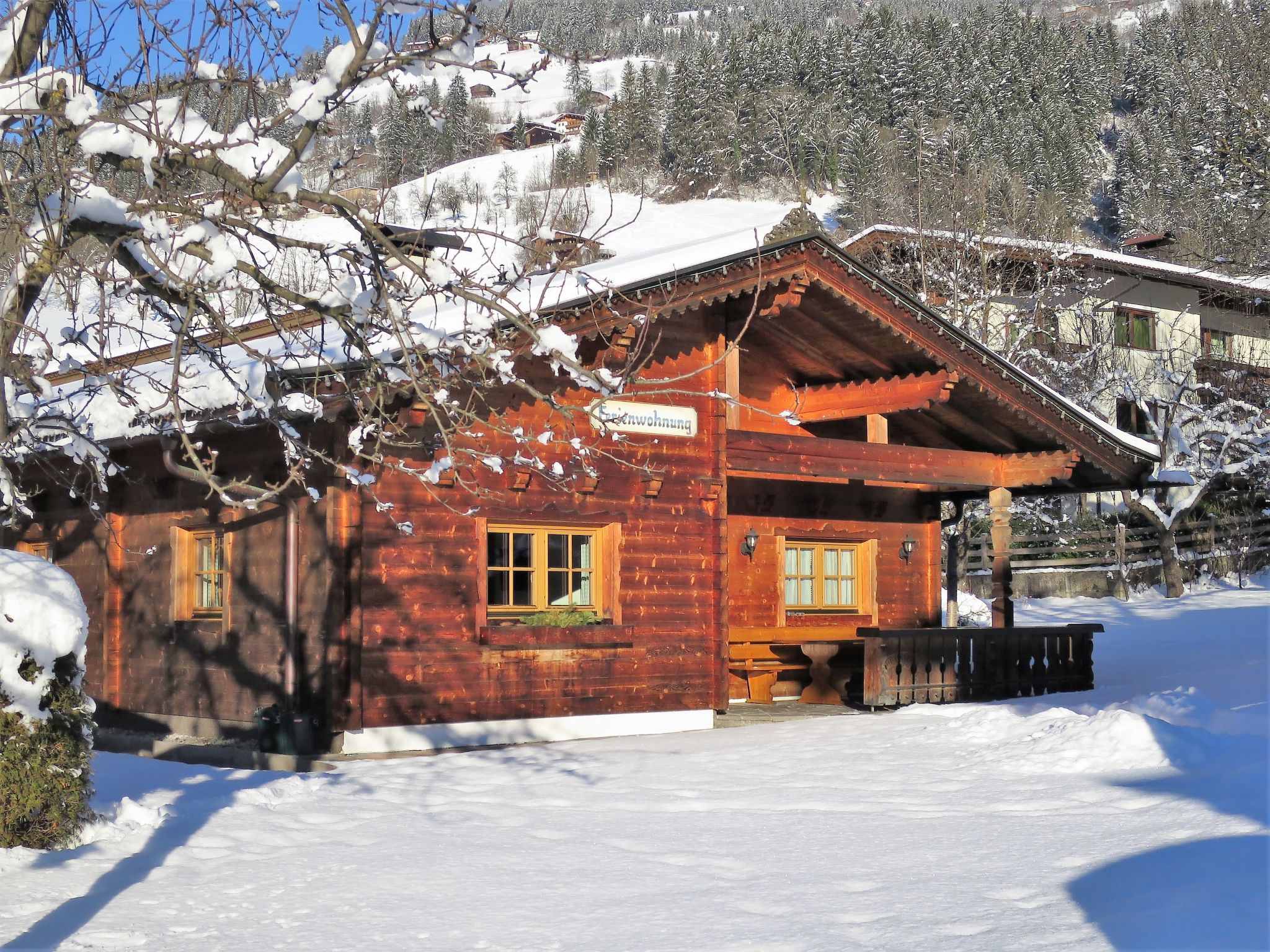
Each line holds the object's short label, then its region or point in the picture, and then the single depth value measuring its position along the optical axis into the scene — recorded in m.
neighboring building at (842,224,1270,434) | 32.31
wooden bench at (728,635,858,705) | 15.99
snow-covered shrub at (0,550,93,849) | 7.41
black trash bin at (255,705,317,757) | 11.21
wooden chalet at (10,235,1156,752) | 11.70
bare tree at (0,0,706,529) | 5.86
